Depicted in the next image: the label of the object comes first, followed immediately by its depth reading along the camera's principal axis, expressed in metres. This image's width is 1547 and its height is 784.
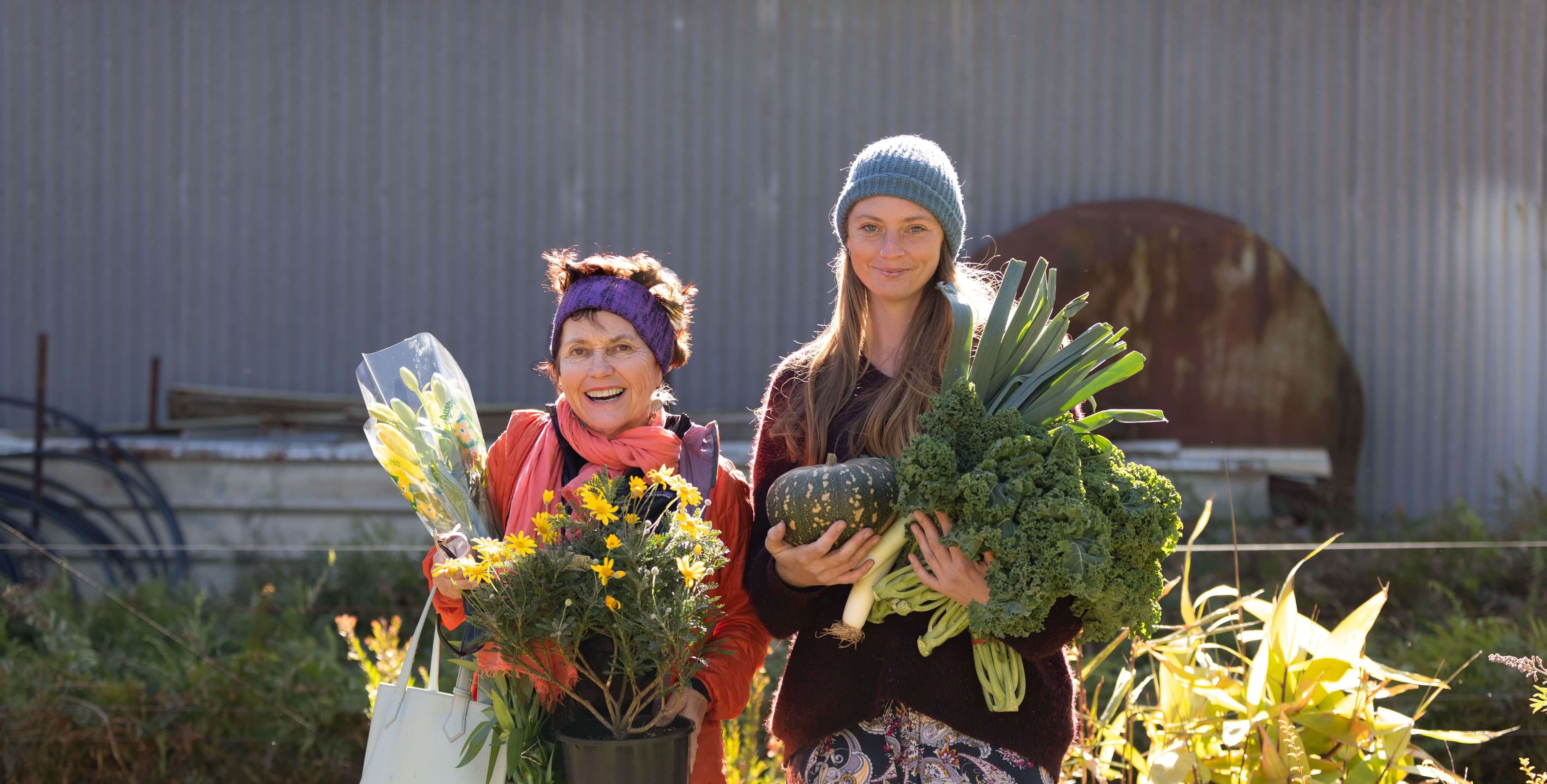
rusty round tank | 6.67
